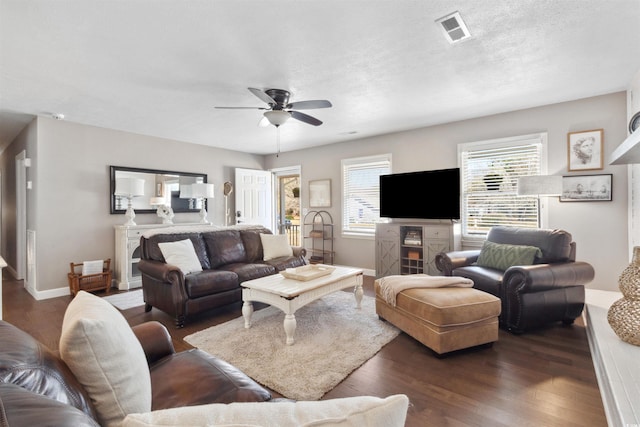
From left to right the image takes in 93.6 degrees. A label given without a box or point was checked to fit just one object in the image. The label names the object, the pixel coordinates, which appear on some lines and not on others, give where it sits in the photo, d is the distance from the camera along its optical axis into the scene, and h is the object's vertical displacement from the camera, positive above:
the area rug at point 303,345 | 2.12 -1.18
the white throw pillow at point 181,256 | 3.37 -0.53
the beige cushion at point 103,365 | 0.84 -0.45
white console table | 4.61 -0.69
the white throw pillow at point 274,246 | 4.31 -0.53
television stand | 4.34 -0.55
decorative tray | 3.10 -0.68
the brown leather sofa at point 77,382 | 0.50 -0.47
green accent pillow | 3.20 -0.51
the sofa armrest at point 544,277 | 2.72 -0.64
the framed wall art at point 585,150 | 3.52 +0.70
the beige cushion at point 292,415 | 0.52 -0.38
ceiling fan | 3.02 +1.05
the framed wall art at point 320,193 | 6.12 +0.34
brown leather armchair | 2.77 -0.72
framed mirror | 4.84 +0.36
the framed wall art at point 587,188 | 3.48 +0.24
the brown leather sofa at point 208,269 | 3.11 -0.72
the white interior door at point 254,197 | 6.53 +0.29
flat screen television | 4.41 +0.23
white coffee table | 2.64 -0.79
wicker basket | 4.21 -1.00
